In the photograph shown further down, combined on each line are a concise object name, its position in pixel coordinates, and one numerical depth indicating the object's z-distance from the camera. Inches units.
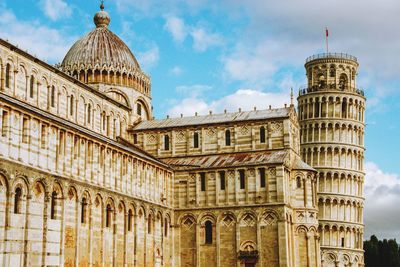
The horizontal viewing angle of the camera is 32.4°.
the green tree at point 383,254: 4035.4
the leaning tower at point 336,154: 3336.6
